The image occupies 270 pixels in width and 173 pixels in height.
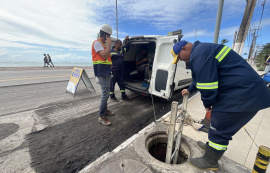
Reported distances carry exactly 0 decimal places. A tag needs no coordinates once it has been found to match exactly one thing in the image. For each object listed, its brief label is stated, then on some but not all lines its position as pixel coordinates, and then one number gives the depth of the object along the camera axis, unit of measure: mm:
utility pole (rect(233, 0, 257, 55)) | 8289
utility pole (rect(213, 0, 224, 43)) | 4406
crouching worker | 1490
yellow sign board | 5098
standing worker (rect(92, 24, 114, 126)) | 2816
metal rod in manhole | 1747
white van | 3541
